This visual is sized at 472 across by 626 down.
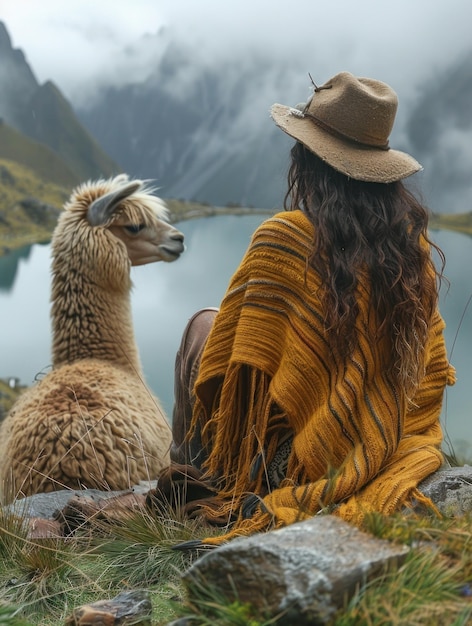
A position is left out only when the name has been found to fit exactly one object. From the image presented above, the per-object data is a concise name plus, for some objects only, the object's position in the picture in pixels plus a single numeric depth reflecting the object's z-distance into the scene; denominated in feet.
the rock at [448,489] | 8.94
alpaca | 13.26
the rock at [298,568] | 5.14
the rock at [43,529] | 9.90
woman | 8.96
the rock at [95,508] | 10.28
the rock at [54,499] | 11.69
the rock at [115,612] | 6.75
